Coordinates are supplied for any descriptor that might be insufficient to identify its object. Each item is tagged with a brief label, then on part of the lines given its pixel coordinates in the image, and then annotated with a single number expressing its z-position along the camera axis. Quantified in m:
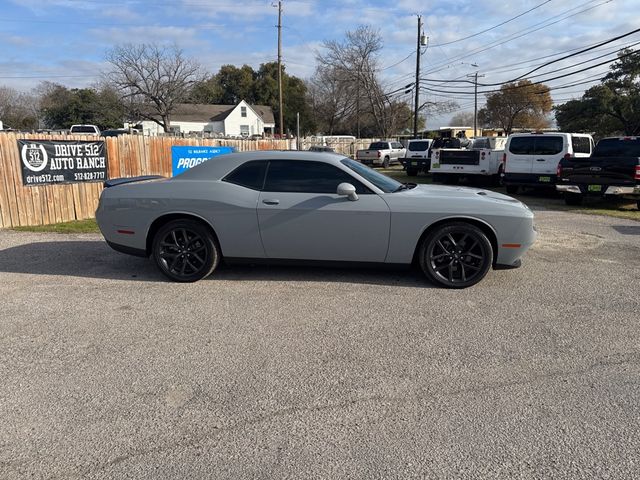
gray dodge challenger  5.10
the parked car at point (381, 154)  29.20
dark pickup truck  10.90
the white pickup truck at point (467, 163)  16.58
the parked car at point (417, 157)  22.06
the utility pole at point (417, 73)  32.62
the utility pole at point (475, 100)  52.42
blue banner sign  12.34
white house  63.56
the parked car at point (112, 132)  30.98
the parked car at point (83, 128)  35.31
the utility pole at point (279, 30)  34.48
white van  13.55
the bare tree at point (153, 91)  47.47
